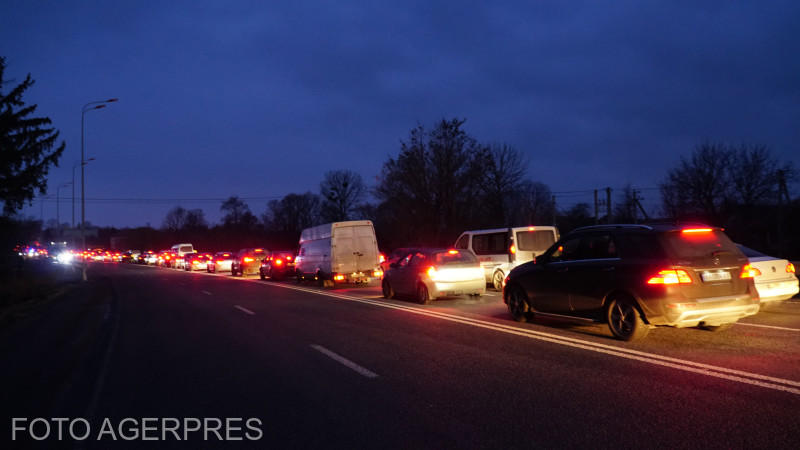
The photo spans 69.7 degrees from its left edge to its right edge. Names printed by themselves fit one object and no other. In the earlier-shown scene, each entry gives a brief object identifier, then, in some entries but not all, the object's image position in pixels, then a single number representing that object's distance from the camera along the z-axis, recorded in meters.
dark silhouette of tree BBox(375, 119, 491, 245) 41.41
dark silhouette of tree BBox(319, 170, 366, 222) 68.25
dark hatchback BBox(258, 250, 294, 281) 30.39
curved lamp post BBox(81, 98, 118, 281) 35.51
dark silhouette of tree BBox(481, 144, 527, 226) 44.12
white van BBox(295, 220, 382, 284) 23.11
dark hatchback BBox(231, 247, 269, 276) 36.97
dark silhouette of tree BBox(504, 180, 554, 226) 58.00
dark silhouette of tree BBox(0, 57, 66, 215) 27.67
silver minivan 18.22
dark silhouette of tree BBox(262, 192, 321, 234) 84.38
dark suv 8.01
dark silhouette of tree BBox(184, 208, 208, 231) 117.09
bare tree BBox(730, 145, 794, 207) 43.84
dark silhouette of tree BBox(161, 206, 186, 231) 125.02
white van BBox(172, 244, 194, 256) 58.41
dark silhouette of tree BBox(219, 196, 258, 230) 95.90
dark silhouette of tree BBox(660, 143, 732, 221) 45.66
